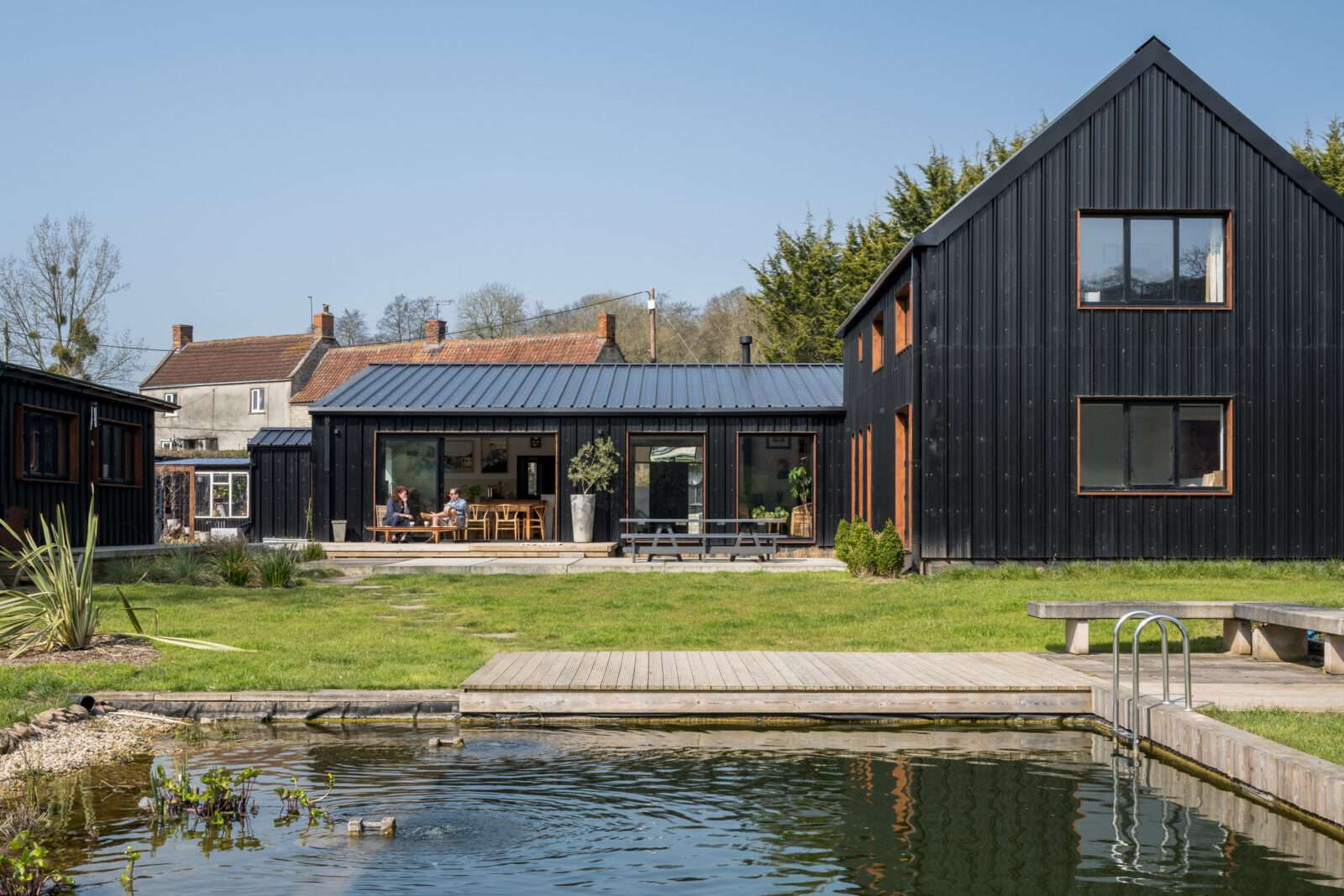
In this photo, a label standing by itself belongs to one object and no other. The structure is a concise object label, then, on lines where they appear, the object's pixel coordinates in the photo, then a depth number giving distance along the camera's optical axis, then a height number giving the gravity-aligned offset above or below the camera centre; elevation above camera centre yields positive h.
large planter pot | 24.17 -0.70
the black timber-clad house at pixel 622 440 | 24.70 +0.72
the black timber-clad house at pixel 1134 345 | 17.84 +1.85
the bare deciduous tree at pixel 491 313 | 61.03 +7.84
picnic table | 21.61 -1.17
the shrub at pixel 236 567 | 16.77 -1.19
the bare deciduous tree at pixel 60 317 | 43.06 +5.37
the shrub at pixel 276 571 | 16.64 -1.23
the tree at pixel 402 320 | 72.00 +8.90
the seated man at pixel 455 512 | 25.38 -0.71
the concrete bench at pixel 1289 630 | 8.98 -1.19
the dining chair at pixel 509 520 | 26.39 -0.90
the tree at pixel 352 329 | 71.12 +8.34
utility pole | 42.34 +5.14
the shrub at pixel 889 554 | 17.84 -1.08
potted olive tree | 24.25 +0.03
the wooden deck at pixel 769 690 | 8.16 -1.38
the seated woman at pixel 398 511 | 24.80 -0.67
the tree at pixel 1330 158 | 34.53 +8.72
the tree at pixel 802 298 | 42.66 +6.13
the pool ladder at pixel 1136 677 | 7.43 -1.20
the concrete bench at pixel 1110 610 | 9.99 -1.04
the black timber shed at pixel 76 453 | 17.98 +0.35
